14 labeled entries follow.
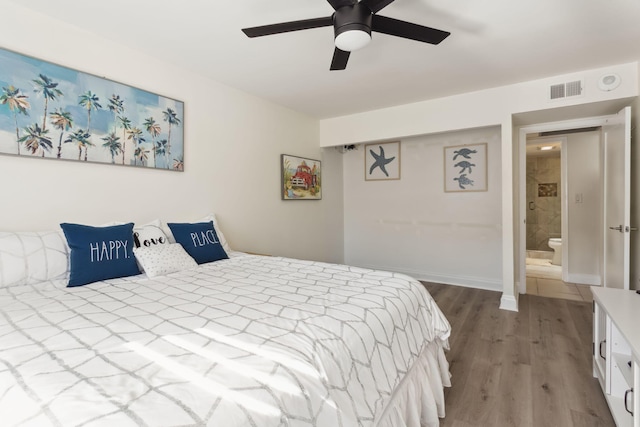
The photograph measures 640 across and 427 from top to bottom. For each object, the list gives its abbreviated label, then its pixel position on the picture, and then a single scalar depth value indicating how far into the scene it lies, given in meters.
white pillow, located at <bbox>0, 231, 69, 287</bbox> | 1.67
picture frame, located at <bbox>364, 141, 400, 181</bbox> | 4.66
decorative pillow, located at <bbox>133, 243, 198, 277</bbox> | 2.02
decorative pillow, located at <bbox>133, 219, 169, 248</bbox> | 2.21
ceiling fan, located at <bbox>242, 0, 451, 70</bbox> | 1.59
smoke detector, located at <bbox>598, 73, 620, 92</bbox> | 2.81
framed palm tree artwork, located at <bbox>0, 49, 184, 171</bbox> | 1.90
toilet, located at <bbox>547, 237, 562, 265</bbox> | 5.46
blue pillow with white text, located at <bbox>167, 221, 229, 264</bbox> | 2.43
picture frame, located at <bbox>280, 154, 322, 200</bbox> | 3.91
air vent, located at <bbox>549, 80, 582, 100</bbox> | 2.96
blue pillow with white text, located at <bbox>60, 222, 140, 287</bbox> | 1.80
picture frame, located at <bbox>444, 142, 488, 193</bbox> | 4.02
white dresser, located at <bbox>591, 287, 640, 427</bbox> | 1.33
